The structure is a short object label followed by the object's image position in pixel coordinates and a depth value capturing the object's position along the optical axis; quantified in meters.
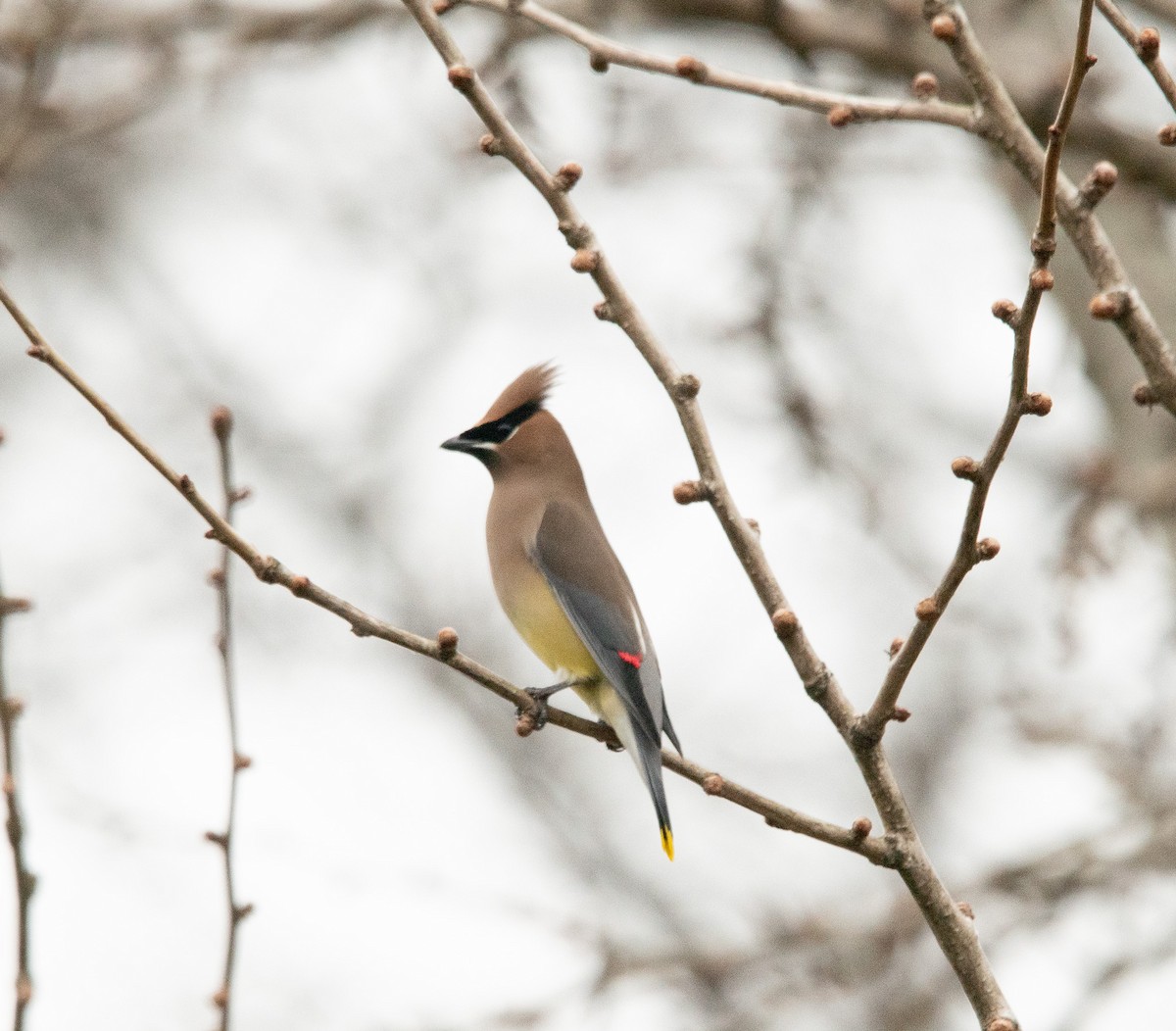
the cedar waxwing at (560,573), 8.37
